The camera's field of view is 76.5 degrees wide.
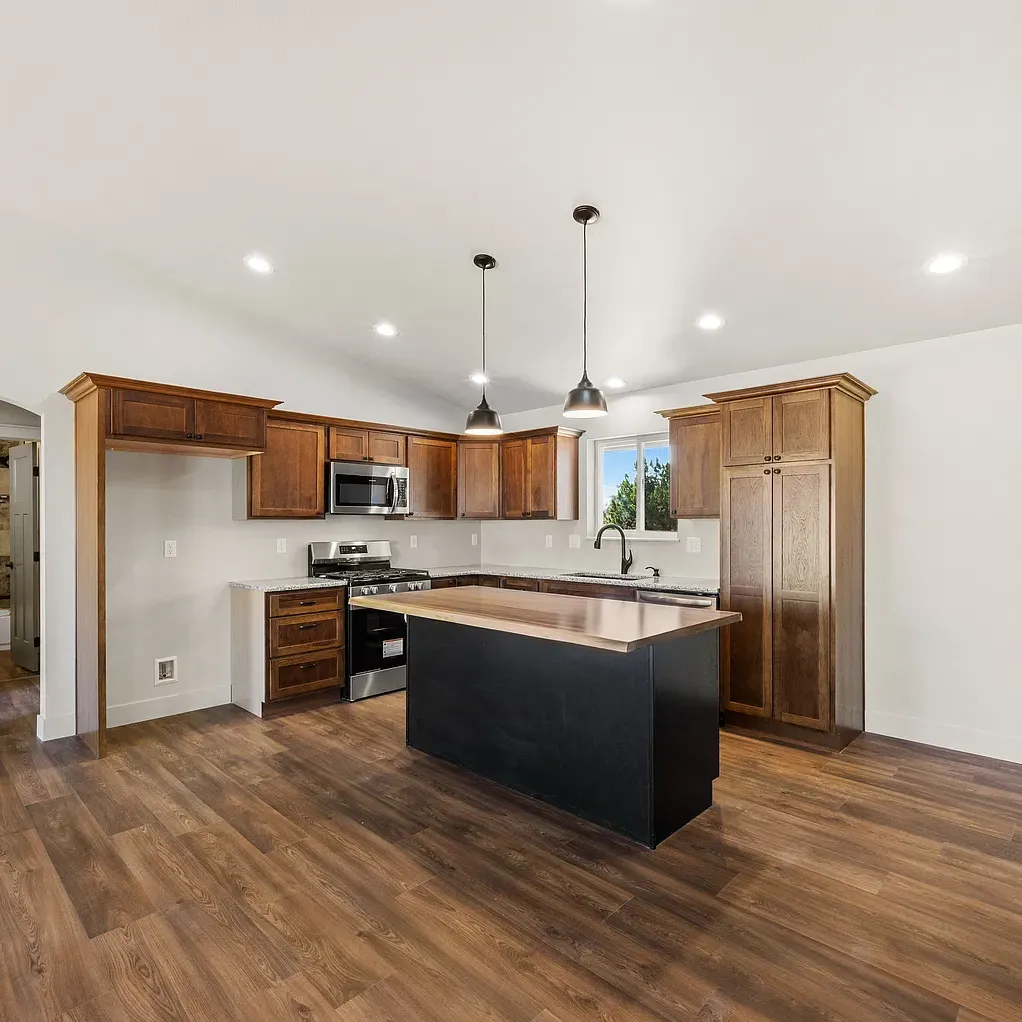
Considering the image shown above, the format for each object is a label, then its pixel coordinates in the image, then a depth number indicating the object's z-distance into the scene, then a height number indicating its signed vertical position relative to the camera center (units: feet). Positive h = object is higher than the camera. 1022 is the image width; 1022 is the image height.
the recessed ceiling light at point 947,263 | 9.91 +3.89
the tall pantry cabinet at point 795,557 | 12.35 -0.87
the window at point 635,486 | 17.52 +0.79
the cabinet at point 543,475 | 18.61 +1.15
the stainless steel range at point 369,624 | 16.24 -2.80
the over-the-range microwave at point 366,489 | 16.97 +0.70
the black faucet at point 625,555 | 17.37 -1.12
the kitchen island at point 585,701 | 8.78 -2.86
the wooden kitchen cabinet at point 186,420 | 12.84 +2.01
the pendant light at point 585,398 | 9.83 +1.76
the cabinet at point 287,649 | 14.80 -3.19
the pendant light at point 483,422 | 11.44 +1.64
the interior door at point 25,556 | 19.04 -1.24
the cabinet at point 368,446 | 17.29 +1.90
